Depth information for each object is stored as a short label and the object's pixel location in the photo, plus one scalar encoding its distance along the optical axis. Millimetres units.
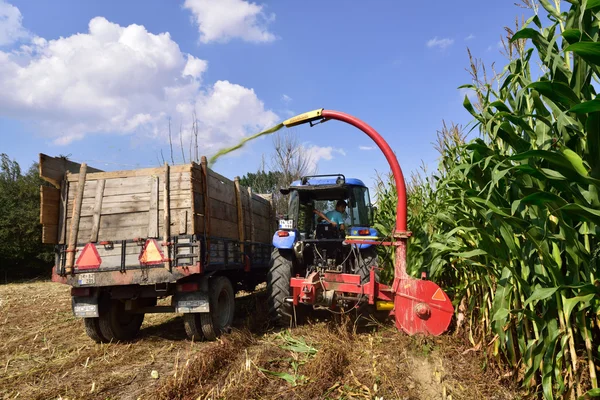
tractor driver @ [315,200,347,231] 6010
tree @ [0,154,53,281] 15906
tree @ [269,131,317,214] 19070
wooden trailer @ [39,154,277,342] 4719
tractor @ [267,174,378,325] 5004
